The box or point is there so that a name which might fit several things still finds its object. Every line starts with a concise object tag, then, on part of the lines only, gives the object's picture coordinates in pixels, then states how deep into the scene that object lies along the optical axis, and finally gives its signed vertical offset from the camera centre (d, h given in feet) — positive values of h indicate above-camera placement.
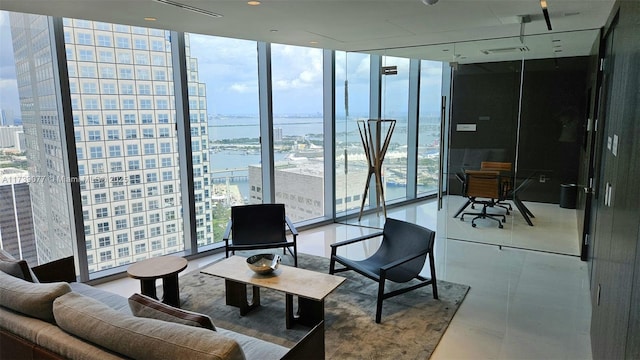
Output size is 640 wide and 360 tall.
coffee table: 10.16 -4.07
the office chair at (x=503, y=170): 19.24 -2.28
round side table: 11.18 -4.03
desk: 19.36 -3.70
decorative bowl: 10.88 -3.76
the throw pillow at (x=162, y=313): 6.29 -2.97
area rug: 9.88 -5.37
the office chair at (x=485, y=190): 19.19 -3.18
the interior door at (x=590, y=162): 13.14 -1.33
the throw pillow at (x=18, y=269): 8.38 -2.90
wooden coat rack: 20.03 -0.83
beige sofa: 5.45 -2.99
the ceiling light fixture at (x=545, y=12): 10.62 +3.18
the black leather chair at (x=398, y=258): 11.48 -4.14
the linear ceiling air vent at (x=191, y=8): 10.38 +3.27
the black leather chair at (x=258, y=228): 14.57 -3.84
